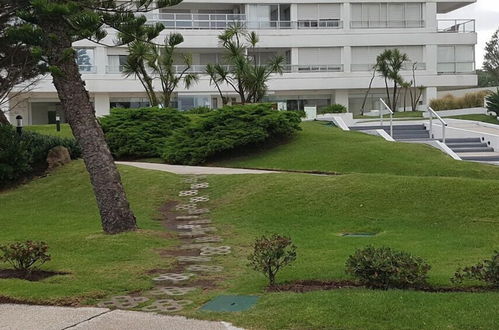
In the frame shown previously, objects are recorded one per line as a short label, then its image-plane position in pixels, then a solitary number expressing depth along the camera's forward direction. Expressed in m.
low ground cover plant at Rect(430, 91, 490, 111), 37.64
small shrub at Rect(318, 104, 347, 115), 37.97
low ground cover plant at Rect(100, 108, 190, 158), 22.84
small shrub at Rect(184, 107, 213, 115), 26.66
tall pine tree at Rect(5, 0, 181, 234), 10.63
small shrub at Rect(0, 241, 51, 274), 7.84
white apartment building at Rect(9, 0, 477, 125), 46.50
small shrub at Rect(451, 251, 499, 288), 6.44
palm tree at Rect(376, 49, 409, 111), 42.44
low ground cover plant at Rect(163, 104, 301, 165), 20.94
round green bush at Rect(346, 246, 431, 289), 6.57
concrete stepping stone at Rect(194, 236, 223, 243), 10.70
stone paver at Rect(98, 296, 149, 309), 6.71
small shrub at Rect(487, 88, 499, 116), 32.25
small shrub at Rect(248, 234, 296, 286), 7.11
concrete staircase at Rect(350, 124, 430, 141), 25.31
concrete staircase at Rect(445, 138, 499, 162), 20.64
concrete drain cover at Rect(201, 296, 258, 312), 6.36
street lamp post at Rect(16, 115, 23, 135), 19.69
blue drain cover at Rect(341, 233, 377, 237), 10.68
